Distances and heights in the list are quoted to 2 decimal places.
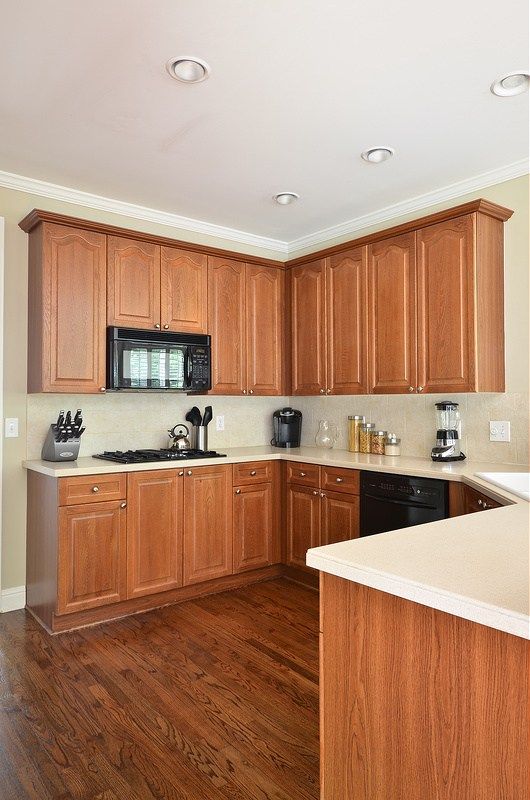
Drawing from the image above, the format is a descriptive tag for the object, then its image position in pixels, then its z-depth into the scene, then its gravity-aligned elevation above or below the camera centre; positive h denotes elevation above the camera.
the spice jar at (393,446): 3.80 -0.24
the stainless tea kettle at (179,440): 3.92 -0.20
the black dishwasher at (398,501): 3.00 -0.52
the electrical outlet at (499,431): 3.25 -0.12
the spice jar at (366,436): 4.01 -0.18
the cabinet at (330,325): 3.87 +0.64
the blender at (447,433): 3.40 -0.14
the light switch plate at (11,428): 3.38 -0.09
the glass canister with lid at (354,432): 4.09 -0.16
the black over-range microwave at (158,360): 3.46 +0.35
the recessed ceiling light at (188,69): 2.22 +1.41
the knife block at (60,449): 3.29 -0.22
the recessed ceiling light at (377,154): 3.01 +1.42
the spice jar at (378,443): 3.93 -0.23
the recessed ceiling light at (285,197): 3.65 +1.43
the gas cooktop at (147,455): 3.40 -0.28
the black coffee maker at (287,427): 4.46 -0.13
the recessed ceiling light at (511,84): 2.35 +1.42
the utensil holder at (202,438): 4.05 -0.19
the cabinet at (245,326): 4.06 +0.66
